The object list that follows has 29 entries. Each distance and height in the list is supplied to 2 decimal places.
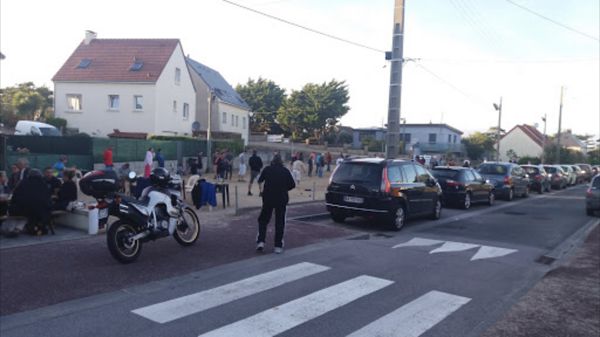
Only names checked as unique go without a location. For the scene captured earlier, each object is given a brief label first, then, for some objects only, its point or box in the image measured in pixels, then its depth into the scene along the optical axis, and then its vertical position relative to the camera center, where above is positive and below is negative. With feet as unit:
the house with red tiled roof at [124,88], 112.78 +14.03
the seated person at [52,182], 30.99 -2.76
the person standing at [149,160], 59.11 -2.01
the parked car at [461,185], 54.34 -3.50
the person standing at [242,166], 77.15 -2.97
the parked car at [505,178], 67.21 -3.04
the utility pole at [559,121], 176.43 +14.74
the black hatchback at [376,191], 35.60 -3.02
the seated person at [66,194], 30.04 -3.43
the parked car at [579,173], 124.22 -3.62
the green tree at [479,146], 208.64 +4.71
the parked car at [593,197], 51.83 -4.10
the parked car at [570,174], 111.22 -3.62
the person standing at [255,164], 58.02 -1.94
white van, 89.70 +2.47
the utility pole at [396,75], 54.54 +9.39
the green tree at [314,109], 195.93 +17.91
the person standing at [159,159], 60.54 -1.87
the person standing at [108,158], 60.57 -1.93
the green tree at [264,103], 213.87 +21.78
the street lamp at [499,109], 133.69 +14.06
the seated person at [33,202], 27.04 -3.60
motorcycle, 22.62 -3.68
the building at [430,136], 203.00 +8.82
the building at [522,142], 241.76 +8.70
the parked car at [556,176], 98.12 -3.57
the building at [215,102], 144.46 +14.61
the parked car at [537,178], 86.48 -3.63
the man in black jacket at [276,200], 26.22 -2.87
